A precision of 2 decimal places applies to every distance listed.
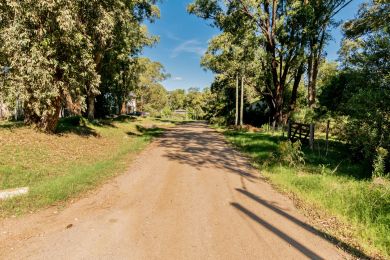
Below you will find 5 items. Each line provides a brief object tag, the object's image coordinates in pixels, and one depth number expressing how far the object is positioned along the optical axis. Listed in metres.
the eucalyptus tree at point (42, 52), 12.95
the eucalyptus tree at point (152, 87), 63.98
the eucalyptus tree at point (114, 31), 16.19
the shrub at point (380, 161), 9.49
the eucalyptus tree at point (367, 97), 11.19
